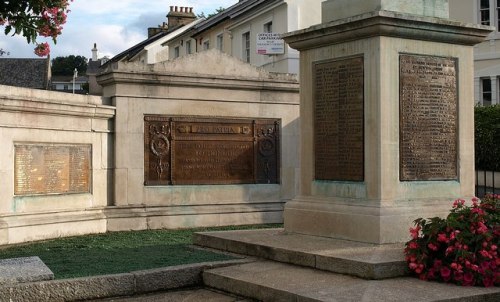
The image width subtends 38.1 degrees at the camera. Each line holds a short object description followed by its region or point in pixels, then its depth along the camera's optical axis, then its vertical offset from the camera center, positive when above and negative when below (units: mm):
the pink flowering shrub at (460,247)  7133 -842
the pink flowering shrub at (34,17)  7602 +1599
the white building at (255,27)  33844 +7223
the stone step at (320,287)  6594 -1189
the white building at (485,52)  31297 +4949
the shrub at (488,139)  19359 +679
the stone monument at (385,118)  8945 +607
